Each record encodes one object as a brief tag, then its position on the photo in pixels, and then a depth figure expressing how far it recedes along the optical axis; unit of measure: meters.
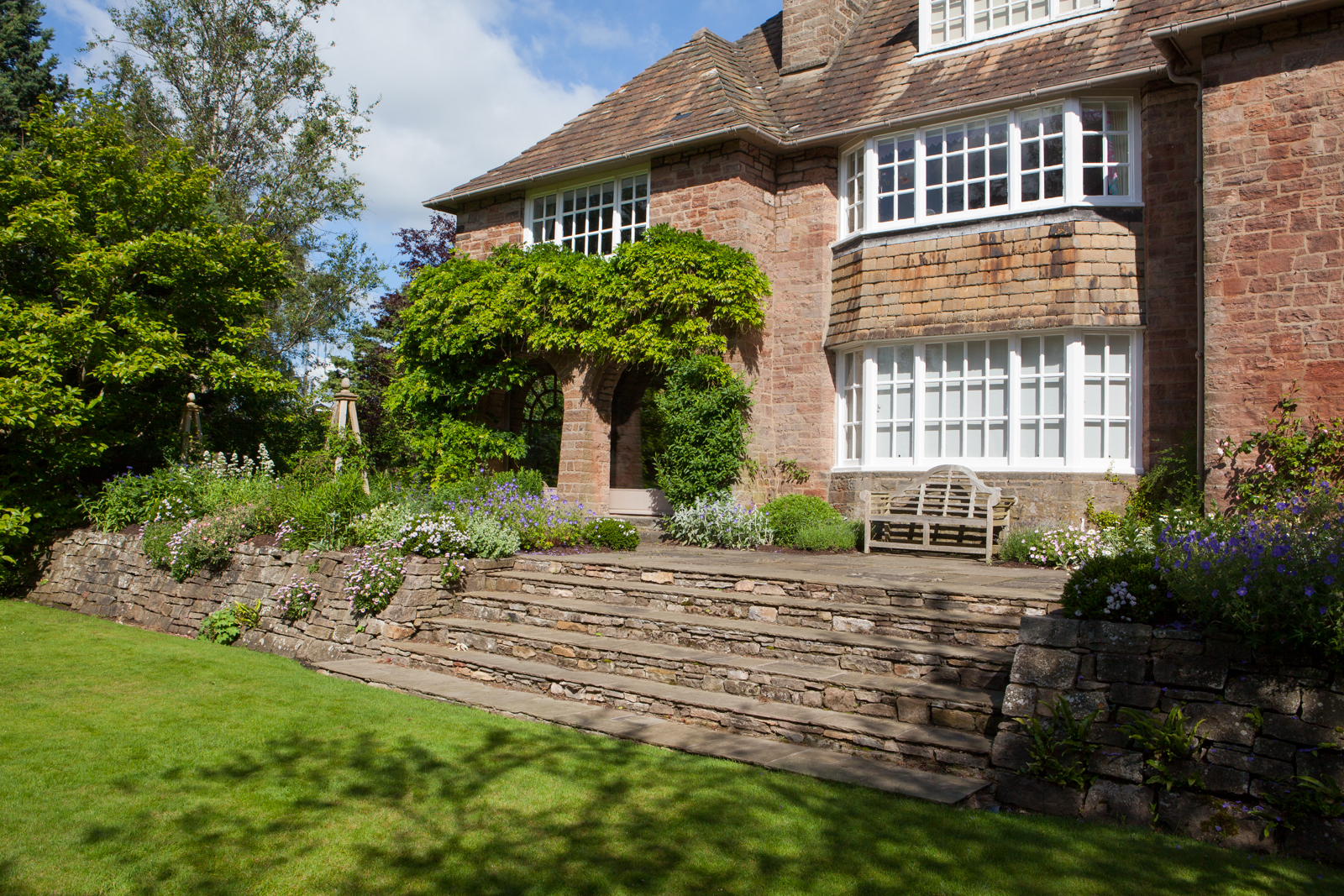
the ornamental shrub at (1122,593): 5.30
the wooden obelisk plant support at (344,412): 16.31
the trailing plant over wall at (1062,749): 4.79
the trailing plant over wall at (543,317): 13.57
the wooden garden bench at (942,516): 10.92
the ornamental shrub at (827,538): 12.06
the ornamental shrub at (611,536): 11.49
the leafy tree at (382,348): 22.25
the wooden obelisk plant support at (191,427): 14.33
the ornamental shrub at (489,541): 10.13
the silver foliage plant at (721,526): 12.83
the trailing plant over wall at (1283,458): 9.09
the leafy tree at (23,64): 21.91
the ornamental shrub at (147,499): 12.76
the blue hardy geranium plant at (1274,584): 4.48
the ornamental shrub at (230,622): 10.45
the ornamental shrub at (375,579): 9.22
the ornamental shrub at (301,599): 9.99
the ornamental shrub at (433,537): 9.71
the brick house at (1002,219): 9.71
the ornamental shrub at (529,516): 10.80
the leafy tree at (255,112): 23.70
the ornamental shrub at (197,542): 11.36
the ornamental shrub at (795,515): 12.65
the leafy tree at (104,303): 12.37
